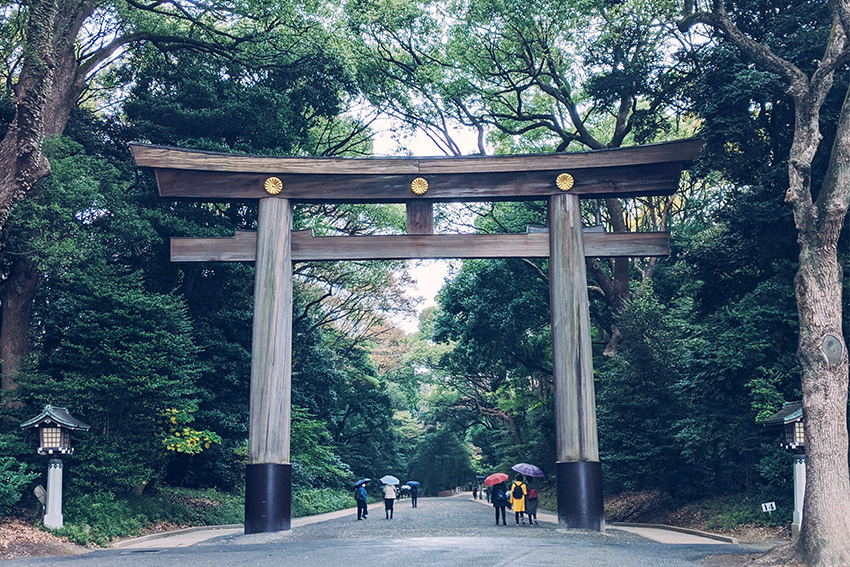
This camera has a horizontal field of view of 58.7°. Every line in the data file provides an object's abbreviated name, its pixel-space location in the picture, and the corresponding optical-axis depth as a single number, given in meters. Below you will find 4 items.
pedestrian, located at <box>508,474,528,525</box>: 18.55
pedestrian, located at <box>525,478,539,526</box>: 19.22
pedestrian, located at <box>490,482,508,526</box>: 19.36
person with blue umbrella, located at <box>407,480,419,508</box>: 34.36
